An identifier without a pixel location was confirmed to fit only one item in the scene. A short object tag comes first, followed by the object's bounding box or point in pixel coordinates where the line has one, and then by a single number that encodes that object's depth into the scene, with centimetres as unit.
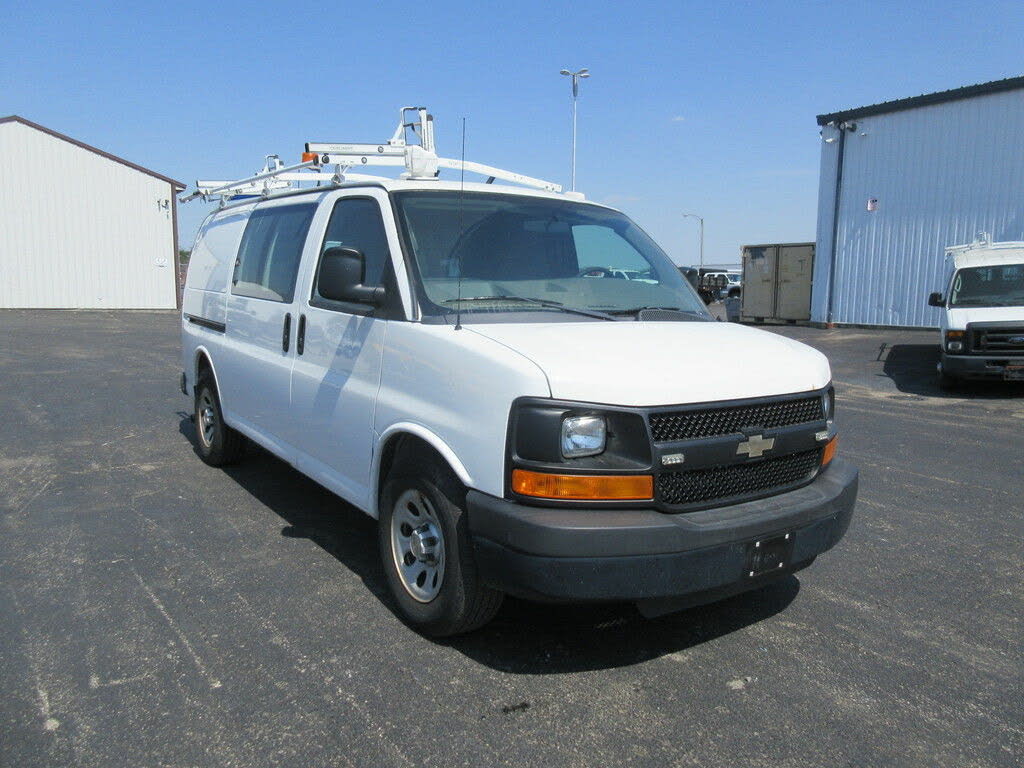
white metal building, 2903
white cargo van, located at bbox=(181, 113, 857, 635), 281
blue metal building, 1864
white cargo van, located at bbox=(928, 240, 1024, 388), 1051
